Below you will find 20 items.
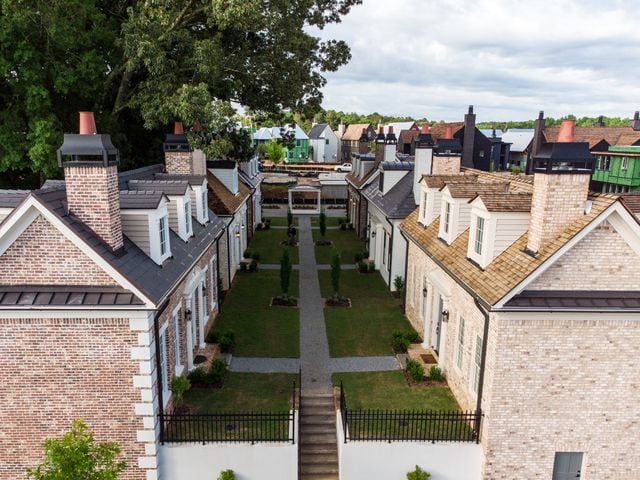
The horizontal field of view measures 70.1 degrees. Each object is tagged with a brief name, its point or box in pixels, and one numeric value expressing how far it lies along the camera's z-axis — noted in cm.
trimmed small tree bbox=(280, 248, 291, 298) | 2380
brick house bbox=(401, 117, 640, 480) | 1152
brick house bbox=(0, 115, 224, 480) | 1080
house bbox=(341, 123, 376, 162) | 10079
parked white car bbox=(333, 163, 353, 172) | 8416
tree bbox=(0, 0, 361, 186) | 2038
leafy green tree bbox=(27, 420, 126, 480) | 840
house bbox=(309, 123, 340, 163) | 10638
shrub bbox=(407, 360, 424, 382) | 1598
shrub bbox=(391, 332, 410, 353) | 1854
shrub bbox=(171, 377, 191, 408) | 1362
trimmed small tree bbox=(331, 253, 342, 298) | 2425
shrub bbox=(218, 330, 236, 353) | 1847
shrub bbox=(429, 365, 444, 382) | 1612
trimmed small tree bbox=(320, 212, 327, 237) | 3991
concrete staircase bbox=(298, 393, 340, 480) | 1329
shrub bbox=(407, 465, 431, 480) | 1198
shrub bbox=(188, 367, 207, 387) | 1565
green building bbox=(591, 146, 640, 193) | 4728
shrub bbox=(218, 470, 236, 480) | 1186
